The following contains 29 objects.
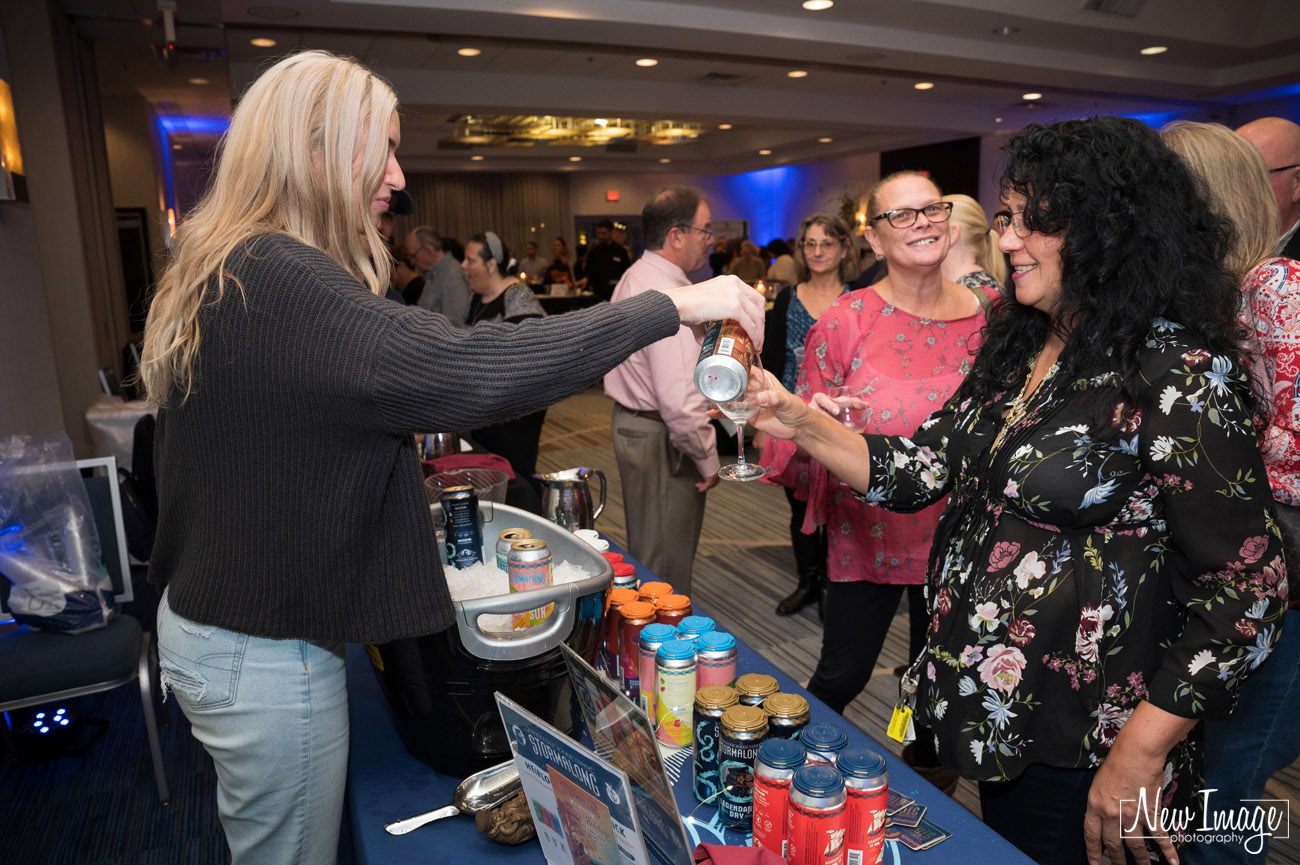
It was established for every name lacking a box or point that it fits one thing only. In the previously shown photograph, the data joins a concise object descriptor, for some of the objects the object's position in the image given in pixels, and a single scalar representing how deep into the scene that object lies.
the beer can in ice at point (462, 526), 1.47
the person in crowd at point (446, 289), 5.25
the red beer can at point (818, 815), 0.90
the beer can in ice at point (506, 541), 1.38
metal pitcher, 2.17
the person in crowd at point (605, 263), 11.23
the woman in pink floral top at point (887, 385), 2.19
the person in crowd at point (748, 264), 9.33
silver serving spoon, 1.15
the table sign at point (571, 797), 0.76
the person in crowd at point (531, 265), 14.26
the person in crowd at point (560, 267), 12.73
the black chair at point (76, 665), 2.28
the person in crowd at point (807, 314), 3.81
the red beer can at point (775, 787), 0.95
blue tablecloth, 1.08
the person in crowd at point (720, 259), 11.44
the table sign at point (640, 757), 0.75
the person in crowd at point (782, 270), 9.12
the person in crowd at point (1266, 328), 1.47
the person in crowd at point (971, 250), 3.03
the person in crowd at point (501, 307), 3.89
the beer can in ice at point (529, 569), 1.25
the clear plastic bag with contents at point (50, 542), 2.41
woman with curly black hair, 1.13
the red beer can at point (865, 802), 0.92
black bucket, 1.17
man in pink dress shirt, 2.95
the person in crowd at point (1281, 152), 1.90
